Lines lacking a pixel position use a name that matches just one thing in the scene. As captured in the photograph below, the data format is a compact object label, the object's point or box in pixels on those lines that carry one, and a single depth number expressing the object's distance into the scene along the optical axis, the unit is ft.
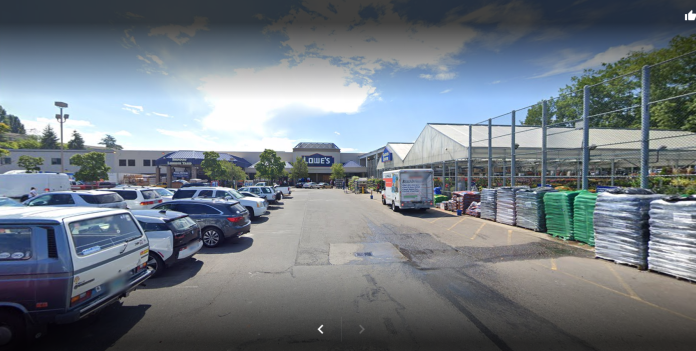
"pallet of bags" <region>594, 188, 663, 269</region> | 20.51
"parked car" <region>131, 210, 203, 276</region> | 19.62
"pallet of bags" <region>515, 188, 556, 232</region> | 33.58
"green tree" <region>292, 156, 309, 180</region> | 186.29
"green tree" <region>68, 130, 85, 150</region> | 282.97
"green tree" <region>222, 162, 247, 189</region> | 113.60
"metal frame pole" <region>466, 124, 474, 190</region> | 56.05
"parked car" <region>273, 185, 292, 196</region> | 106.58
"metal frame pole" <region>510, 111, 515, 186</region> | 45.21
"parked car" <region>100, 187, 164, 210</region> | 44.65
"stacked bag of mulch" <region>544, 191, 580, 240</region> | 29.37
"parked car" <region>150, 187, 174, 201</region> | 55.57
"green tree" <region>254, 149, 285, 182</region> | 127.44
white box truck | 52.85
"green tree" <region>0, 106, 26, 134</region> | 365.98
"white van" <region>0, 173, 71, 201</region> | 53.26
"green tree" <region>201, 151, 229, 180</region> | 104.63
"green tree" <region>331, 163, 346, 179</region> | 186.72
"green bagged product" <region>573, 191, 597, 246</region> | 26.61
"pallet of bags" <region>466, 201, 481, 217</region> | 46.44
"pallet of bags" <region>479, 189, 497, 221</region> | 42.39
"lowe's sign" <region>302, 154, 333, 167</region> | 209.56
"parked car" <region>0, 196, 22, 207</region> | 33.47
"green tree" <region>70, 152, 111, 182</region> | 90.84
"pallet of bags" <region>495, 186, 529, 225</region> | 37.99
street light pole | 86.02
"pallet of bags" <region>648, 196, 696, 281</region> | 17.74
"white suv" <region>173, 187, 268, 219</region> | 46.19
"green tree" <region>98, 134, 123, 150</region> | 418.31
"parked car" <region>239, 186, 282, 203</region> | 71.92
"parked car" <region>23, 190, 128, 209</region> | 36.22
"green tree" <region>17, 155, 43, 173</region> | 114.11
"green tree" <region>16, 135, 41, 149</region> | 226.48
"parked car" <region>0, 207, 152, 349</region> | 10.45
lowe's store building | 124.57
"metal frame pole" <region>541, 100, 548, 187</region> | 39.75
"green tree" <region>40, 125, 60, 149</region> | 277.85
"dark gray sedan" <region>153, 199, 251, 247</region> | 28.81
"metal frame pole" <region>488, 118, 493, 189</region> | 51.93
